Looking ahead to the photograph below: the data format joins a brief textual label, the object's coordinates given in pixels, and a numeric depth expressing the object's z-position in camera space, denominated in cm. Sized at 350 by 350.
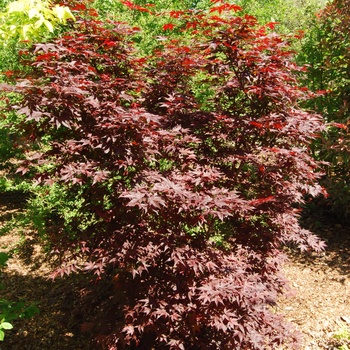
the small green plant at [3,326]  229
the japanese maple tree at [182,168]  283
